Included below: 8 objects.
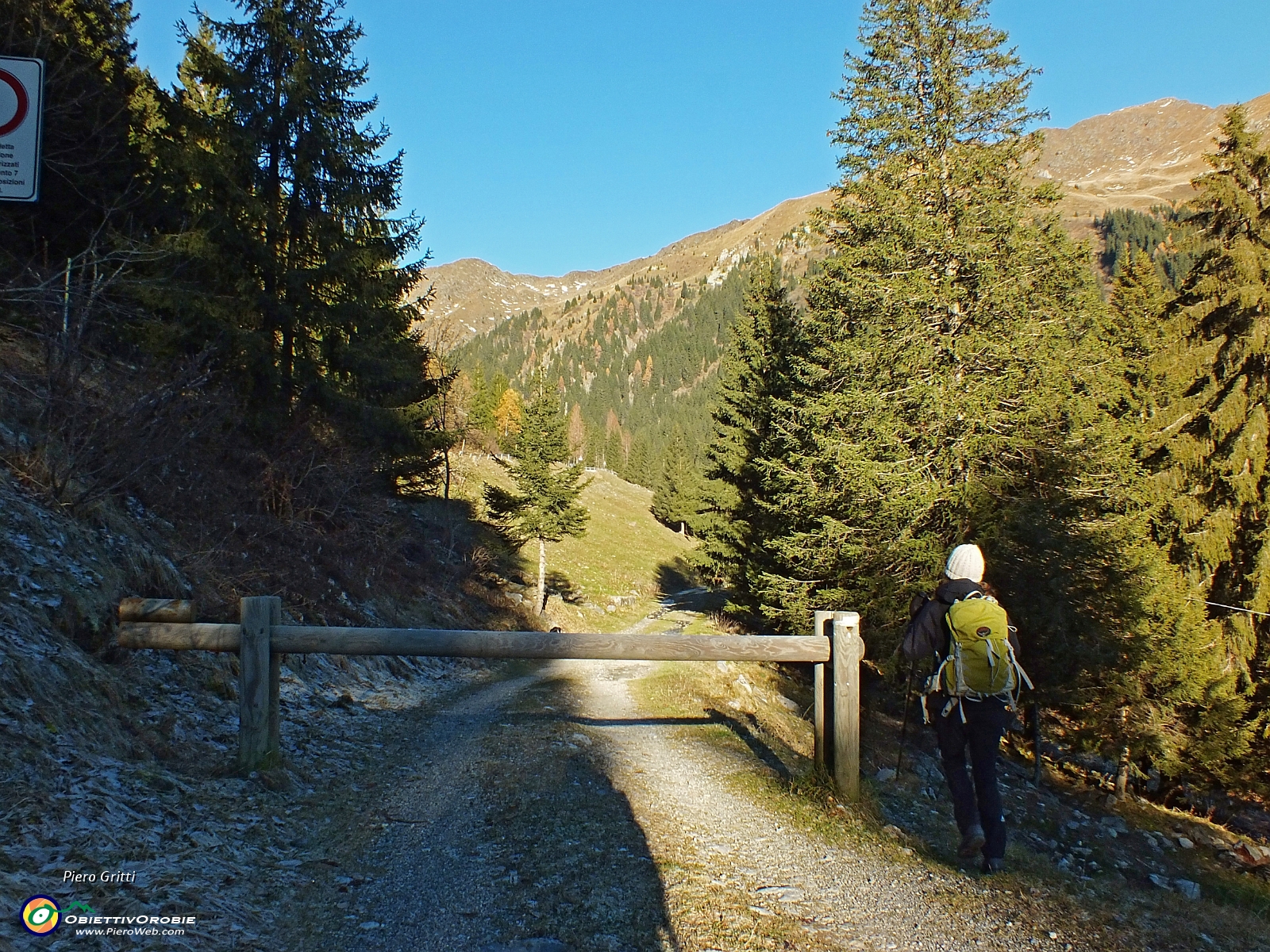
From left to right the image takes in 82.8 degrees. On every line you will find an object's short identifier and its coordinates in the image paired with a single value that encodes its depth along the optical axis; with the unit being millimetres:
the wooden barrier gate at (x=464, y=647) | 5648
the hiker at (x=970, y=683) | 5211
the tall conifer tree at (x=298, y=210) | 13438
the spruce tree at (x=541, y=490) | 34719
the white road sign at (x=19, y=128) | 3531
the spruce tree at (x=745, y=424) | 20812
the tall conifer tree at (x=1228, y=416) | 15820
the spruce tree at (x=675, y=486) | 75188
